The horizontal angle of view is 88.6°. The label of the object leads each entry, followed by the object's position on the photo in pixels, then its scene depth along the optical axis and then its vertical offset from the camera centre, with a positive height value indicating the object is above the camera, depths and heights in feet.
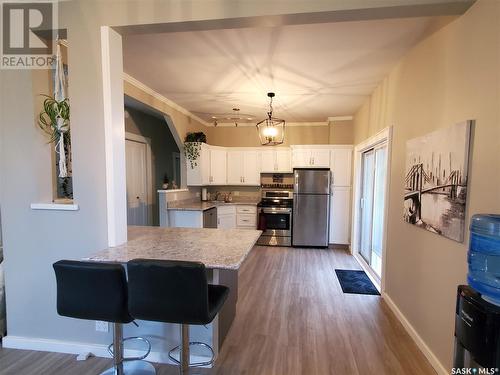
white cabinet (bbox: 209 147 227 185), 17.42 +0.56
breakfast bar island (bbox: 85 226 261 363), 5.42 -1.79
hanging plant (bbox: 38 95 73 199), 6.47 +1.16
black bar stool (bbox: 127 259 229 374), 4.21 -1.98
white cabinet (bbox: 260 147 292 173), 18.22 +1.03
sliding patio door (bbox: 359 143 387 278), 11.89 -1.43
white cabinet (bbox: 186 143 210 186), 15.98 +0.23
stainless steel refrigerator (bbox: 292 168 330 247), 16.46 -1.99
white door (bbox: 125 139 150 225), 15.30 -0.61
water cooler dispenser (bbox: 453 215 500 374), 3.36 -1.82
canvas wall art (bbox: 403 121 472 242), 5.45 -0.10
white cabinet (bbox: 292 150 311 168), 16.97 +1.11
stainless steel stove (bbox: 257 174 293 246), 17.02 -3.24
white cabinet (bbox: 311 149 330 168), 16.76 +1.11
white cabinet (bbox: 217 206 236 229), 16.65 -2.82
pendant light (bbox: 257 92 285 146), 11.93 +2.11
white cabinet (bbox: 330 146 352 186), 16.52 +0.65
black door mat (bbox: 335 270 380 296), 10.64 -4.79
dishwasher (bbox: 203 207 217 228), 14.52 -2.60
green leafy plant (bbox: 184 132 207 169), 15.49 +1.66
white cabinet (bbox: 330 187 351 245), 16.66 -2.62
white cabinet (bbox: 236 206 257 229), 17.20 -2.87
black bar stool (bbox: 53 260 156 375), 4.47 -2.10
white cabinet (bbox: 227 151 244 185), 18.57 +0.51
